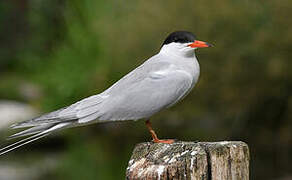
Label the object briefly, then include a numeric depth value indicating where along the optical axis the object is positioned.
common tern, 8.12
